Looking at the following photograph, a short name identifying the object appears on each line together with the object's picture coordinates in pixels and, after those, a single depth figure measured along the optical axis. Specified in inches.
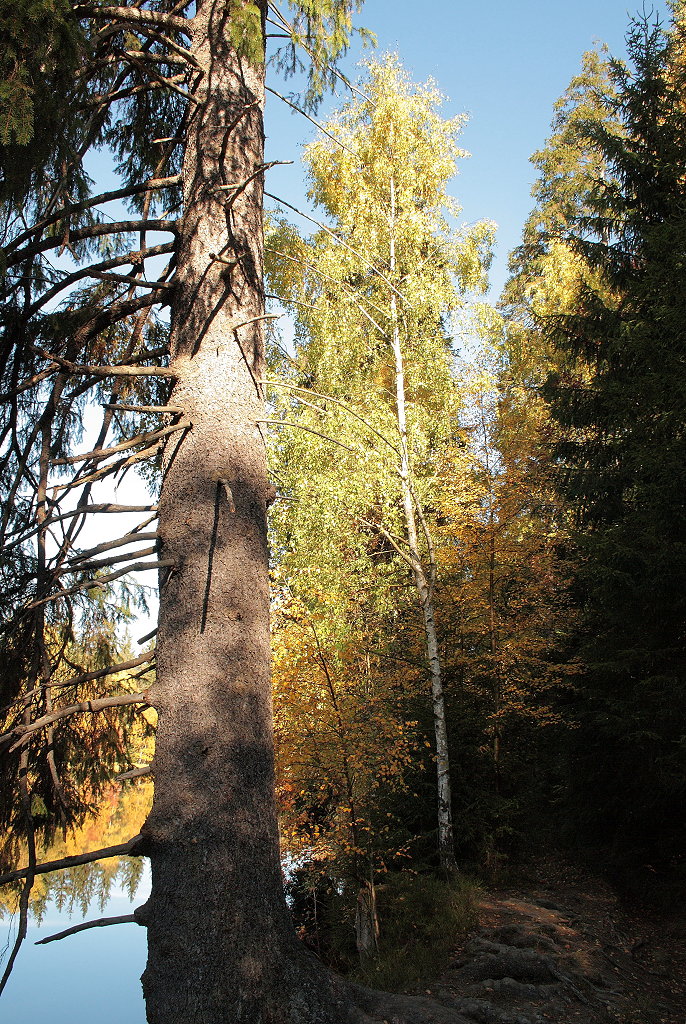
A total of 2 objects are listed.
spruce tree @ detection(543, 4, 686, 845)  276.8
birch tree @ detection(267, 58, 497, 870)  374.3
